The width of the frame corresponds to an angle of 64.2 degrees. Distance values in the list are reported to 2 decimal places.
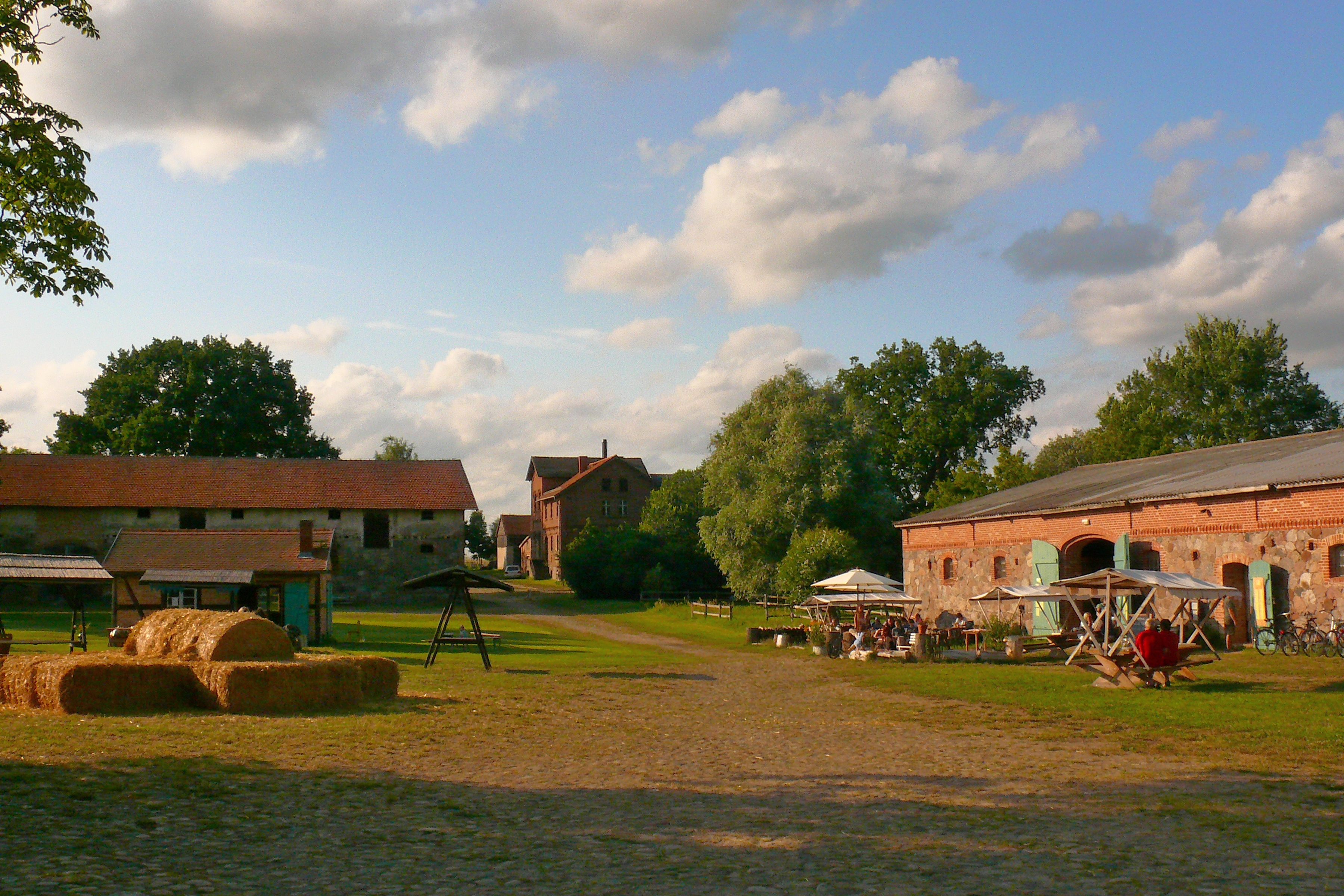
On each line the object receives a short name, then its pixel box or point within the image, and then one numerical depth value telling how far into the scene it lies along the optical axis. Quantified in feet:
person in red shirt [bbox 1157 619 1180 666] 57.72
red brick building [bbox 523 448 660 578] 250.16
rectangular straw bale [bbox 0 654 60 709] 46.39
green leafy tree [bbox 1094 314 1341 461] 187.01
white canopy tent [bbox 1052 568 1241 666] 63.36
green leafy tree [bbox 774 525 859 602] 139.74
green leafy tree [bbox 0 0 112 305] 43.14
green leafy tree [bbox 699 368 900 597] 153.17
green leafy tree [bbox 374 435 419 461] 326.03
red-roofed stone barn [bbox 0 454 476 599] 150.41
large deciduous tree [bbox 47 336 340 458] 190.39
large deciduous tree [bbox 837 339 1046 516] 193.77
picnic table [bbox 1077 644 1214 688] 58.44
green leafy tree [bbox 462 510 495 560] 338.54
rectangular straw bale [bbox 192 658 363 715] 46.19
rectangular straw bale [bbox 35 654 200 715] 44.73
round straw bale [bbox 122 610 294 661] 50.65
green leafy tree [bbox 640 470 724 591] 186.70
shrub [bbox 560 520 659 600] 184.34
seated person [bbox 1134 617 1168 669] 57.52
